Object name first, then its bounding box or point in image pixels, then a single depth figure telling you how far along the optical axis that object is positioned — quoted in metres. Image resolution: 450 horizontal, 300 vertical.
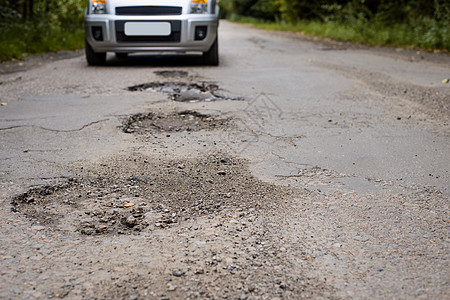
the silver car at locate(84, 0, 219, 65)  7.24
